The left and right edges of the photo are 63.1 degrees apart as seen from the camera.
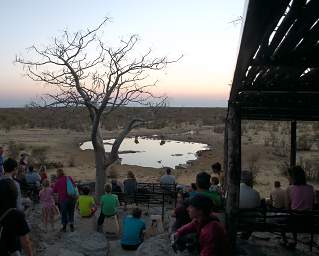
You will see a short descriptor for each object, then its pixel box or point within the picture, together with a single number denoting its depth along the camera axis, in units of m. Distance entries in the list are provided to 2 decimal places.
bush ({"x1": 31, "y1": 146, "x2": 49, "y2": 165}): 14.72
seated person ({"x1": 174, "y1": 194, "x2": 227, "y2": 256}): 2.23
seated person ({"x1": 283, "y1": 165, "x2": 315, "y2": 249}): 4.44
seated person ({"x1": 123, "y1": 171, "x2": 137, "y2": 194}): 7.13
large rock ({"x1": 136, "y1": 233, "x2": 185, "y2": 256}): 3.99
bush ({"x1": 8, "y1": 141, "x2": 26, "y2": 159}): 15.92
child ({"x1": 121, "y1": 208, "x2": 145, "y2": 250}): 4.92
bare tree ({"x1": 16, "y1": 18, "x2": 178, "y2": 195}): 7.53
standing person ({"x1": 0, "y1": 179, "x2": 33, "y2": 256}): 2.59
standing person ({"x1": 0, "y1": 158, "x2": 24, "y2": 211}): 3.83
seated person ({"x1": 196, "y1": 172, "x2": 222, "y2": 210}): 3.27
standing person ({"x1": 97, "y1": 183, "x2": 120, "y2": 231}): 5.69
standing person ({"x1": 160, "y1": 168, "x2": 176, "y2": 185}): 7.38
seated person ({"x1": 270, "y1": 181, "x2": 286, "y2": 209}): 4.86
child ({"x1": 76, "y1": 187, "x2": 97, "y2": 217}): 6.20
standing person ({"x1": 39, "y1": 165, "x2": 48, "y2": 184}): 8.06
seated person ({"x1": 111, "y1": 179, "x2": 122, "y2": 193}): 7.35
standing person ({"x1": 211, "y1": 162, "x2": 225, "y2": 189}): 6.05
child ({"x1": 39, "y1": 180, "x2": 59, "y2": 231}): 6.01
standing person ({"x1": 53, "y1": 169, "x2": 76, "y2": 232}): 5.82
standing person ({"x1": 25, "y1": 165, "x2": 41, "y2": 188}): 7.42
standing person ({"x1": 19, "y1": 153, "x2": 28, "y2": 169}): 8.45
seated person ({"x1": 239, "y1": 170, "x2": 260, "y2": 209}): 4.59
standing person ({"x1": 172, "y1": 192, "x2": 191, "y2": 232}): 3.54
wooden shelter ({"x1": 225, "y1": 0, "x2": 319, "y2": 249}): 1.82
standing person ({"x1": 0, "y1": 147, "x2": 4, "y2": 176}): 7.65
